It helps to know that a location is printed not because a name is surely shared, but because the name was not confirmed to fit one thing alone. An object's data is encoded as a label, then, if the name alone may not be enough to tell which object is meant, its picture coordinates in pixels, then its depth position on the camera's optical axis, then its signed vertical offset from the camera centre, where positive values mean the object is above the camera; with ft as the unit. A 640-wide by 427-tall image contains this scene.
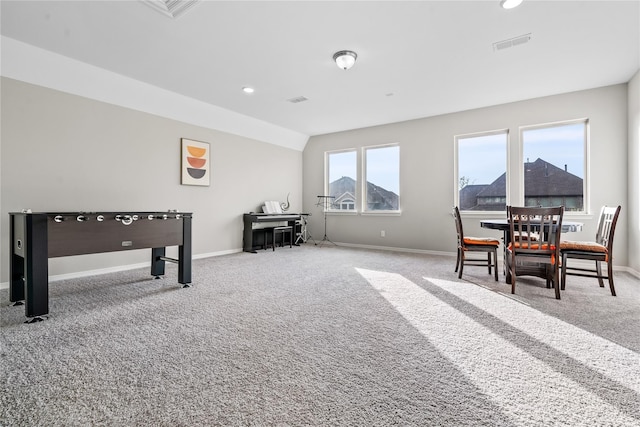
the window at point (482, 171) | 17.71 +2.46
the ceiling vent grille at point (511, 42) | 10.53 +6.11
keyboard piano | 20.12 -0.80
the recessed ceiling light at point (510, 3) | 8.66 +6.06
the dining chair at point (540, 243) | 10.08 -1.14
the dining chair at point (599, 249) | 10.46 -1.34
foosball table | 8.20 -0.78
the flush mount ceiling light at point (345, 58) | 11.52 +5.97
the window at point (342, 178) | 23.67 +2.77
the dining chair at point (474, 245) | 12.60 -1.40
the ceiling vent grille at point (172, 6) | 8.79 +6.20
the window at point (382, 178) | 21.52 +2.53
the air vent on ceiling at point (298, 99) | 16.47 +6.33
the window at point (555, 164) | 15.72 +2.54
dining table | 10.94 -0.56
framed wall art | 17.19 +2.98
